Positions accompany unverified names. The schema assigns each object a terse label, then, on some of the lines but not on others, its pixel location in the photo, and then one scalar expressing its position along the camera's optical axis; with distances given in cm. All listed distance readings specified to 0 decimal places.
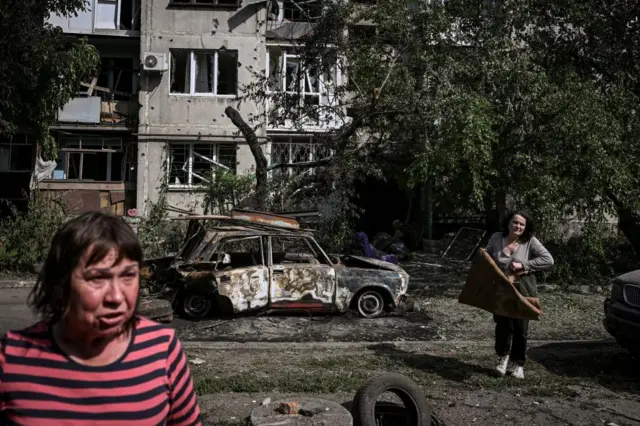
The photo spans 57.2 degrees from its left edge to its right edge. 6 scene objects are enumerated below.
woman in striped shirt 172
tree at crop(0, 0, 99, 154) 1460
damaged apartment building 2203
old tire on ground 479
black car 686
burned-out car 930
